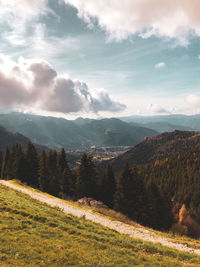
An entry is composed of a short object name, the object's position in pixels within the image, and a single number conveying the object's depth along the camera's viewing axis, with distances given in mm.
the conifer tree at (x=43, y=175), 59188
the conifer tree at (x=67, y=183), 66750
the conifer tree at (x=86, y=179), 57406
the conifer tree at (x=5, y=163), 79562
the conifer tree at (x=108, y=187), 58906
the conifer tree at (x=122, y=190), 47550
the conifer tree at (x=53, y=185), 59125
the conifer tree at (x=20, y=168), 66188
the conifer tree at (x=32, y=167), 67562
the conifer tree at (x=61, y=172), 66938
